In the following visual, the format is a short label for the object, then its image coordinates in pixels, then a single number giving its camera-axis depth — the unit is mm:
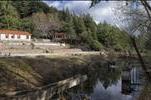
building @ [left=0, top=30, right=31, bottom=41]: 29900
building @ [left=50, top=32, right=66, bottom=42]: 38094
